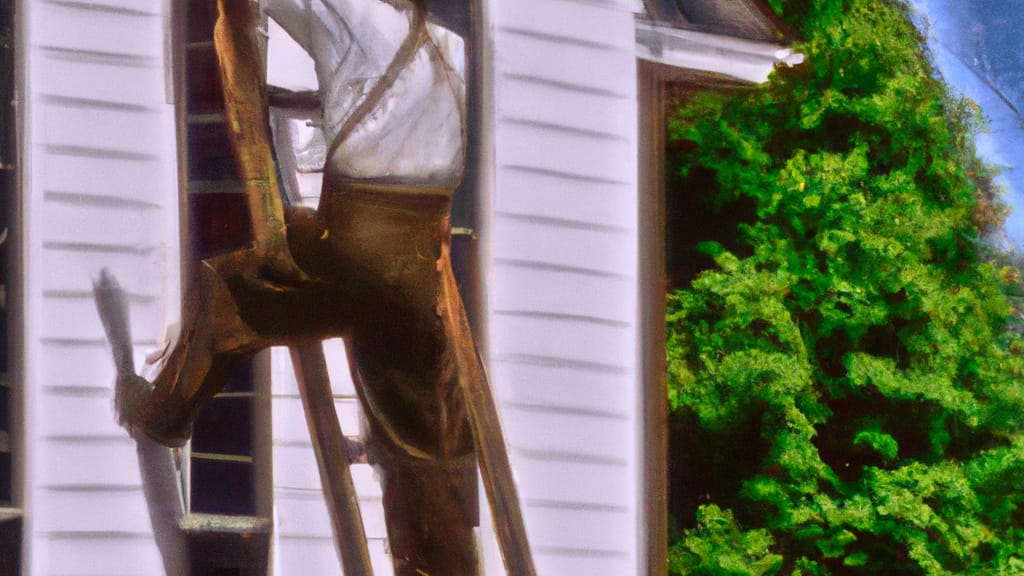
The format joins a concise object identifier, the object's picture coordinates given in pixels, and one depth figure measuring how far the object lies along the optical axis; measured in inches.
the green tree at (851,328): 129.2
